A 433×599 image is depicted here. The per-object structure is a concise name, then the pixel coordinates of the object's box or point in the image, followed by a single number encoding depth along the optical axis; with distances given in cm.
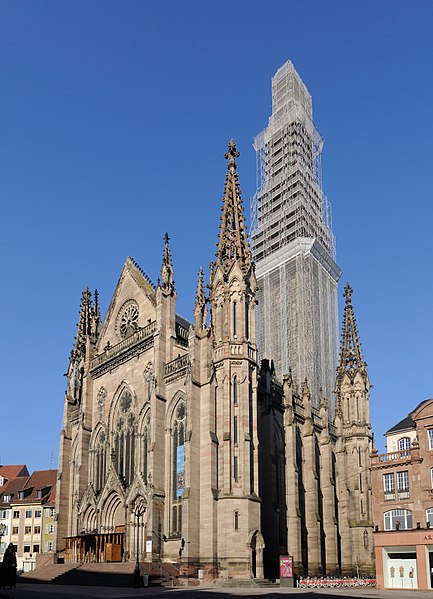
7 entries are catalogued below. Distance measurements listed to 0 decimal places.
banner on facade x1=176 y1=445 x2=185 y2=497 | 5088
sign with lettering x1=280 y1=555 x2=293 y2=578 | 4606
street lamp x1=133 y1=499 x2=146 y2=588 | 5179
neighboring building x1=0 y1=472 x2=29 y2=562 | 9312
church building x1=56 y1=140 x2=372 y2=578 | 4822
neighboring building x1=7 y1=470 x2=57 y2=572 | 8981
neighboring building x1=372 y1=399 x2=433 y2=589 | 4569
